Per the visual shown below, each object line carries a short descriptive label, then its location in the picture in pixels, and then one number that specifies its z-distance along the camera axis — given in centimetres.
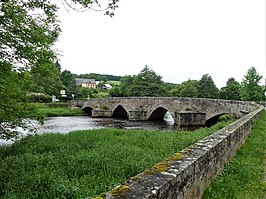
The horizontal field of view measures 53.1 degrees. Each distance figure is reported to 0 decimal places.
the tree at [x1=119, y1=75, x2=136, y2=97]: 7138
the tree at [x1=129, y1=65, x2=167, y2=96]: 6144
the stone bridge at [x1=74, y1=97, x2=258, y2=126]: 2621
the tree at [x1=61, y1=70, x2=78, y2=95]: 6469
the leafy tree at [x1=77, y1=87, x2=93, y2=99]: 6988
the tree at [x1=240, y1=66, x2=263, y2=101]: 4403
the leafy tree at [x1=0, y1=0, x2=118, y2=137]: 689
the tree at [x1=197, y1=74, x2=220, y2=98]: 6266
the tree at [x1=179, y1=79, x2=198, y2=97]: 6344
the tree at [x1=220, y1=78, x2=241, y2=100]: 5989
